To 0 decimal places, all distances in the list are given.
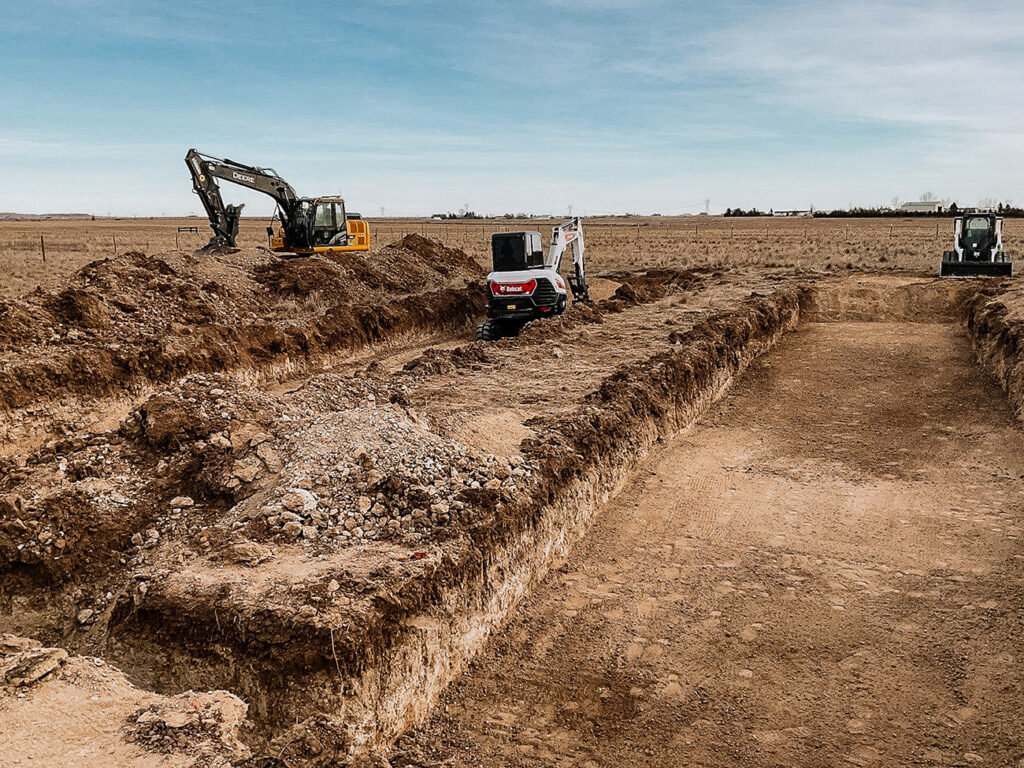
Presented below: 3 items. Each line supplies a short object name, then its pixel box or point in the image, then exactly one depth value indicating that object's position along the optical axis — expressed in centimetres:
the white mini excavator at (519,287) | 1673
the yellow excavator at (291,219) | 2242
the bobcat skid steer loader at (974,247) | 2327
